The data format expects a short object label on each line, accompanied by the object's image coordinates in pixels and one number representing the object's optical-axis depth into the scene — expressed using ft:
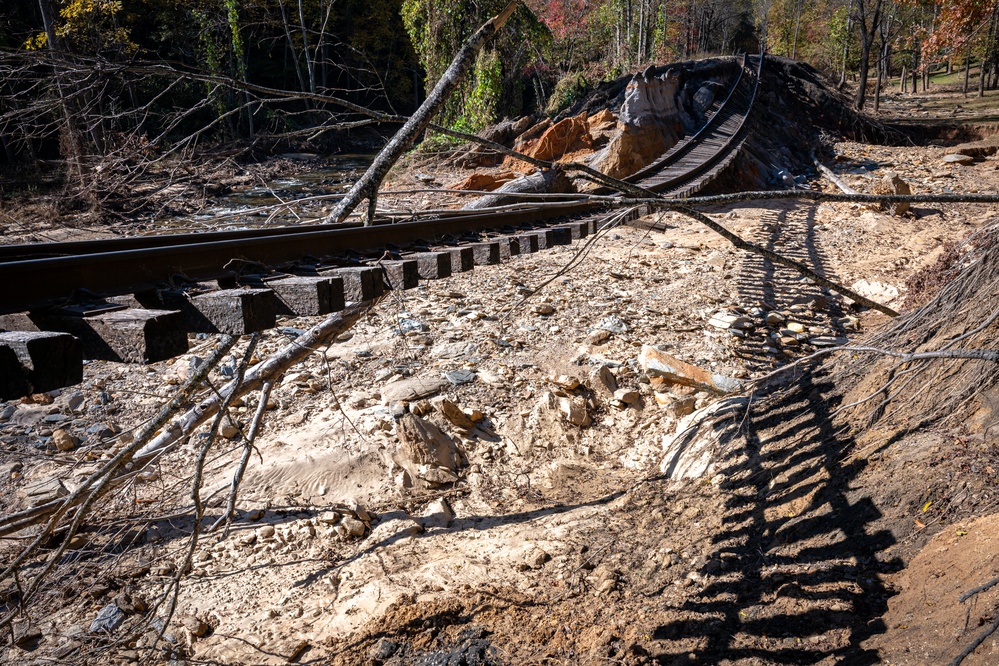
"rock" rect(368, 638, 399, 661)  10.98
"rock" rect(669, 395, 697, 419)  17.52
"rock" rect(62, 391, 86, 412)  17.56
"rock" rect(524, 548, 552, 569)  12.80
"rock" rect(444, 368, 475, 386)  18.58
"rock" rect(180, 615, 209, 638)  11.84
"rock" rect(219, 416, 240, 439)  16.29
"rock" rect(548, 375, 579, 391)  18.53
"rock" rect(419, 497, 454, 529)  14.43
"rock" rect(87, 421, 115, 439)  16.44
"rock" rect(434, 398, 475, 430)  16.96
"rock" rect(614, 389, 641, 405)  18.25
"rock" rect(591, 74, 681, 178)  41.34
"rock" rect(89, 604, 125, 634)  11.78
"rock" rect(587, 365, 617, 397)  18.63
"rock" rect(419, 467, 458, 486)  15.43
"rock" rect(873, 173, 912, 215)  31.42
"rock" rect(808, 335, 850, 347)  20.63
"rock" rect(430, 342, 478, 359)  20.15
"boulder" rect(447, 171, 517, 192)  40.37
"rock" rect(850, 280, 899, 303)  23.89
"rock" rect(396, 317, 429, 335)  21.46
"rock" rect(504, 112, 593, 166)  46.60
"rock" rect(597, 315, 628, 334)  21.61
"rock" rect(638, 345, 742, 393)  18.20
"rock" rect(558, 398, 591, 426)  17.52
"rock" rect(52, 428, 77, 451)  15.88
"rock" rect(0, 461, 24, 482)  15.16
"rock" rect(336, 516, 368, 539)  13.92
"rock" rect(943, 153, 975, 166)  39.99
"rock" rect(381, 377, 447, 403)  17.69
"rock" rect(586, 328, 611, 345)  20.75
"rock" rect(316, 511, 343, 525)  14.29
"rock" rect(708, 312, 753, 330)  21.89
